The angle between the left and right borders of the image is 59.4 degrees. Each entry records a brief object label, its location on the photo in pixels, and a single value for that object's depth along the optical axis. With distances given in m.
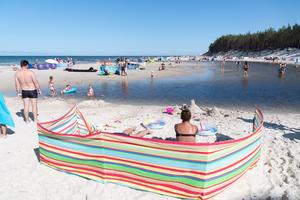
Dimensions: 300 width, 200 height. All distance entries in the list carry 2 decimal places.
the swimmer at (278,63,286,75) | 32.78
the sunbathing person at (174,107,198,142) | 4.93
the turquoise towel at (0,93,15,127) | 6.85
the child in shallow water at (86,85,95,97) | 16.41
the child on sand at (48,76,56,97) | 16.30
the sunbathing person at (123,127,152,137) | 7.48
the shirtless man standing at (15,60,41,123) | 8.27
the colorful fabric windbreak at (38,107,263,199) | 4.22
